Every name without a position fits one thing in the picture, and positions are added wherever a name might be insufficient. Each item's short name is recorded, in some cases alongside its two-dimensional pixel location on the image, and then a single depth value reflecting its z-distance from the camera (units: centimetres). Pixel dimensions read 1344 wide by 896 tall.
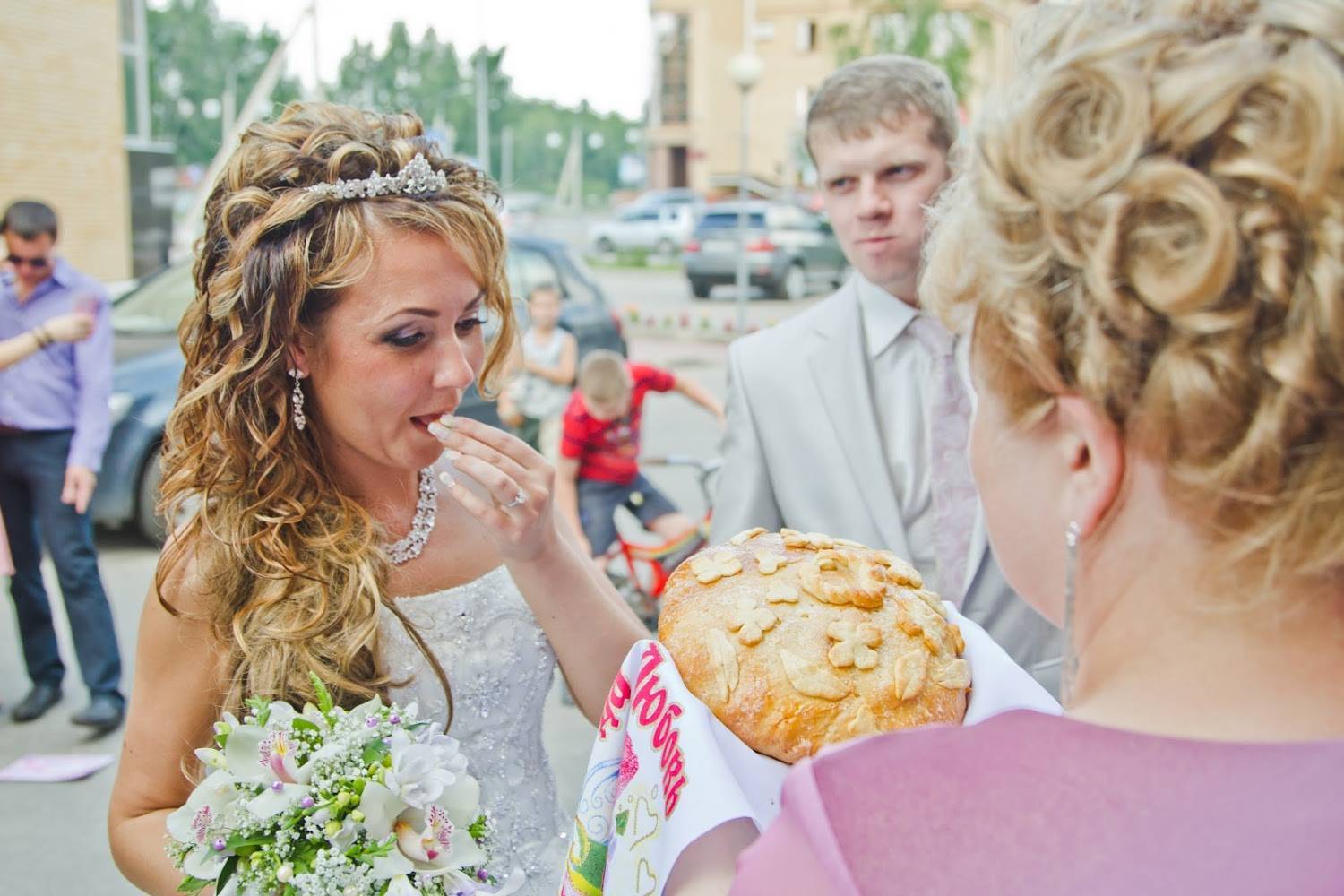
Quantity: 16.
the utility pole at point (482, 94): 3018
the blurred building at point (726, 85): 5100
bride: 195
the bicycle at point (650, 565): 541
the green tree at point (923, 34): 2686
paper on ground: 485
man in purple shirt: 539
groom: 261
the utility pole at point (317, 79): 1639
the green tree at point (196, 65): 7450
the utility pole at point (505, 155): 7264
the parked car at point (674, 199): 3994
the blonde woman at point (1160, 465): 84
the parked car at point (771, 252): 2348
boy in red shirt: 607
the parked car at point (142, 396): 750
